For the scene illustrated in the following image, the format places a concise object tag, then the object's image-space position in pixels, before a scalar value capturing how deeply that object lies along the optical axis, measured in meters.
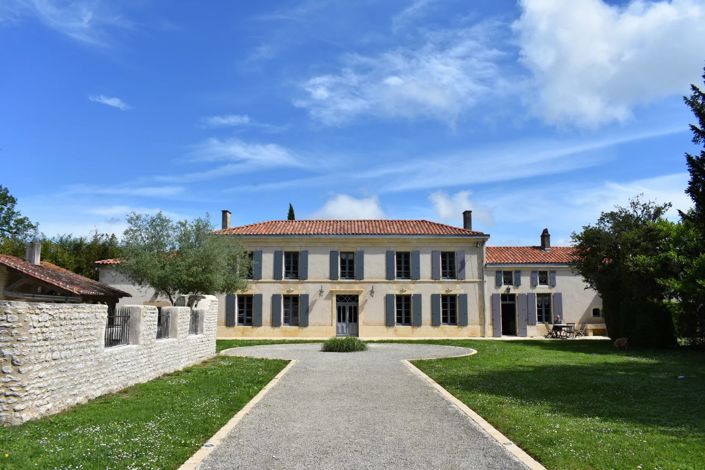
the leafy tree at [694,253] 11.40
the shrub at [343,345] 17.89
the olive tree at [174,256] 19.55
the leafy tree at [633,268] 19.48
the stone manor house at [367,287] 26.66
